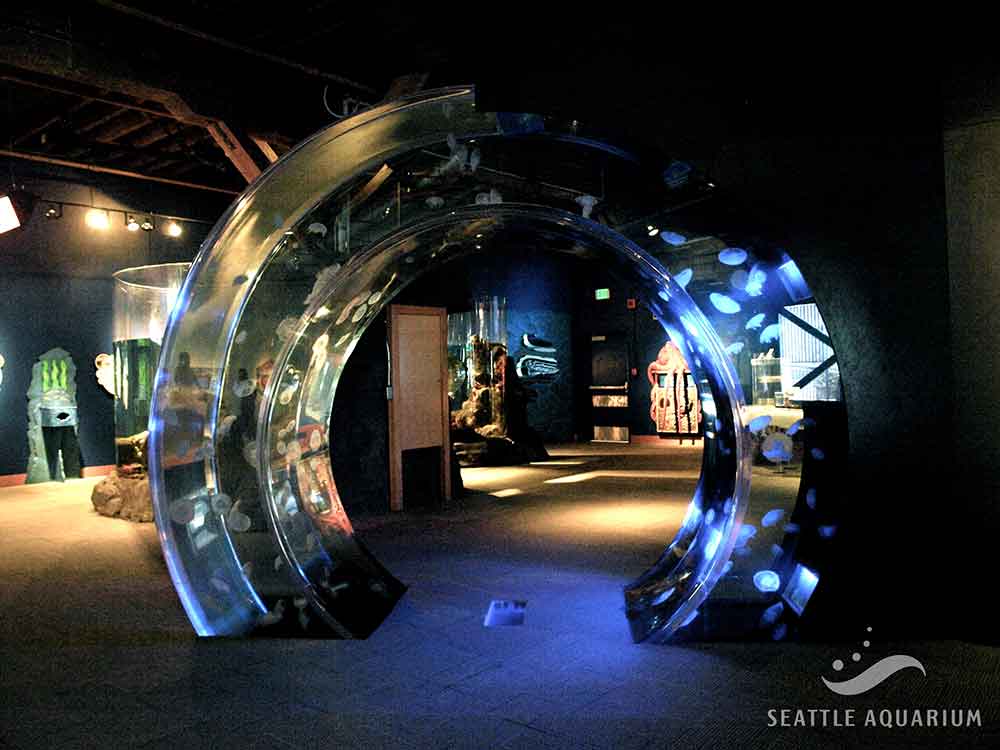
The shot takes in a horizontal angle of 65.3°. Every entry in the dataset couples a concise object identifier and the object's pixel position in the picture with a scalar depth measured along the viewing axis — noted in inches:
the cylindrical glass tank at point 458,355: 564.1
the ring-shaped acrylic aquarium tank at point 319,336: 137.9
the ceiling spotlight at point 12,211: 376.2
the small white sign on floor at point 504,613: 155.1
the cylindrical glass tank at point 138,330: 358.0
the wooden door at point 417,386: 311.6
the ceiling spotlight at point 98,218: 450.9
